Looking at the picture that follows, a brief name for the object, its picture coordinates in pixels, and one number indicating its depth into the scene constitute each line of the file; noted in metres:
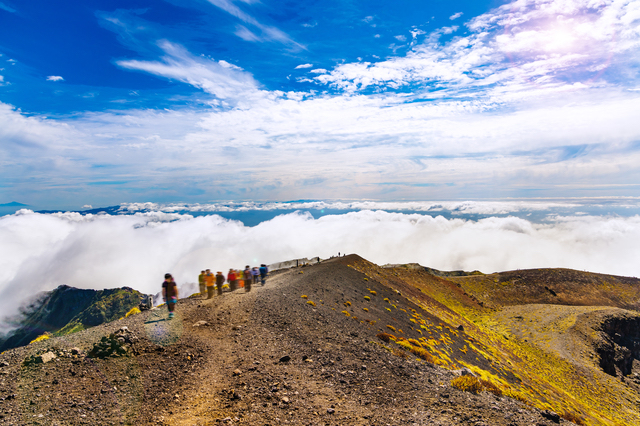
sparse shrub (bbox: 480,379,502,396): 12.60
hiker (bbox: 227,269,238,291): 25.30
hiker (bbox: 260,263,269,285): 29.35
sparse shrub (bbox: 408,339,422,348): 20.86
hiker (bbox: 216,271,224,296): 23.28
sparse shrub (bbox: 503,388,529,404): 13.69
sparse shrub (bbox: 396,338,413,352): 18.03
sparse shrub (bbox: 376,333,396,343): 18.54
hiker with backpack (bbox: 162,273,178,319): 17.31
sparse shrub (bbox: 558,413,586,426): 16.98
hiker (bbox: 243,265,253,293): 24.33
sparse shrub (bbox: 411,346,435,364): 16.77
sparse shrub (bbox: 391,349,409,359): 15.65
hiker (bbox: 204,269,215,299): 22.16
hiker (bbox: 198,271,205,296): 22.71
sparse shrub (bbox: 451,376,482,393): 12.15
